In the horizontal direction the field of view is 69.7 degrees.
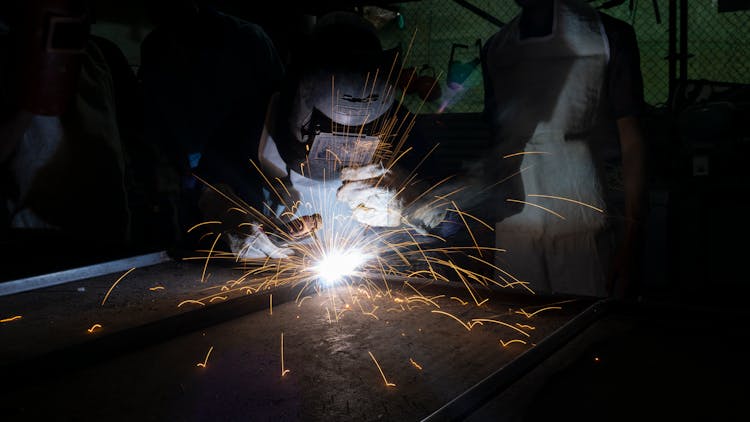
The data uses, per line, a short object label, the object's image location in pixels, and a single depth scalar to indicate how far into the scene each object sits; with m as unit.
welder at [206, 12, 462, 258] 2.34
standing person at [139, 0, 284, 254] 2.91
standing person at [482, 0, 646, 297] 2.30
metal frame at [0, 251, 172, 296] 1.87
